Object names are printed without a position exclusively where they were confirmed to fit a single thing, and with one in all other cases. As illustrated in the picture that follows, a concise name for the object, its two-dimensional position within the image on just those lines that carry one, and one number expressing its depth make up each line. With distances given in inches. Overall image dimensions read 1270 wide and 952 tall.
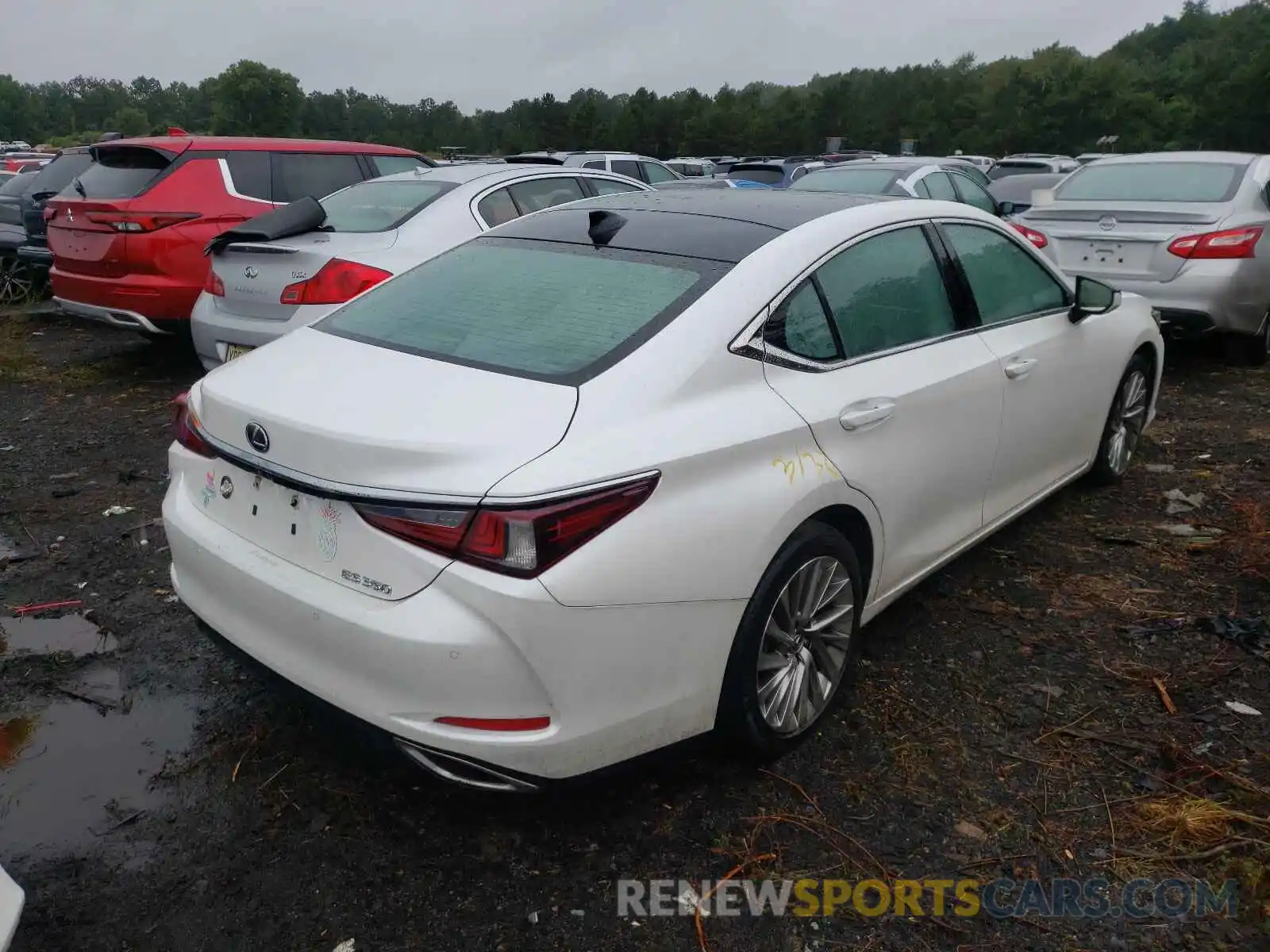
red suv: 268.2
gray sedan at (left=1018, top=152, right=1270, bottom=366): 268.1
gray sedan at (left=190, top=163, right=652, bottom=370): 217.2
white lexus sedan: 84.4
